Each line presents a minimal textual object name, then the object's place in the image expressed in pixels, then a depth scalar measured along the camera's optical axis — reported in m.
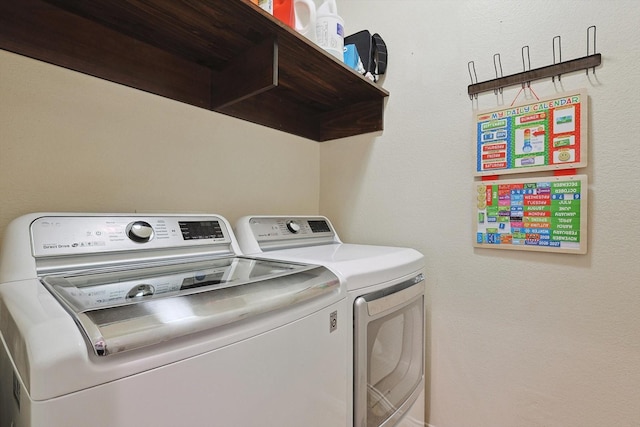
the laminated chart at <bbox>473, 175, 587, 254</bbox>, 1.01
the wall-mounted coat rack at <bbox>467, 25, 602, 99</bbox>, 1.00
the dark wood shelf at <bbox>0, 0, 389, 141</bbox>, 0.87
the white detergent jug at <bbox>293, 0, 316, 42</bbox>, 1.15
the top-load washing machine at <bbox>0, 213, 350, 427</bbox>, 0.39
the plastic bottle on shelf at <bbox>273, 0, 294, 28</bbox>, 1.13
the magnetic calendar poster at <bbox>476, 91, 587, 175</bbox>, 1.01
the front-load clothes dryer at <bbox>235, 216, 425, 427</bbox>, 0.84
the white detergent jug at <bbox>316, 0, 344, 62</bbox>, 1.21
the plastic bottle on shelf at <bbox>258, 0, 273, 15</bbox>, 1.06
